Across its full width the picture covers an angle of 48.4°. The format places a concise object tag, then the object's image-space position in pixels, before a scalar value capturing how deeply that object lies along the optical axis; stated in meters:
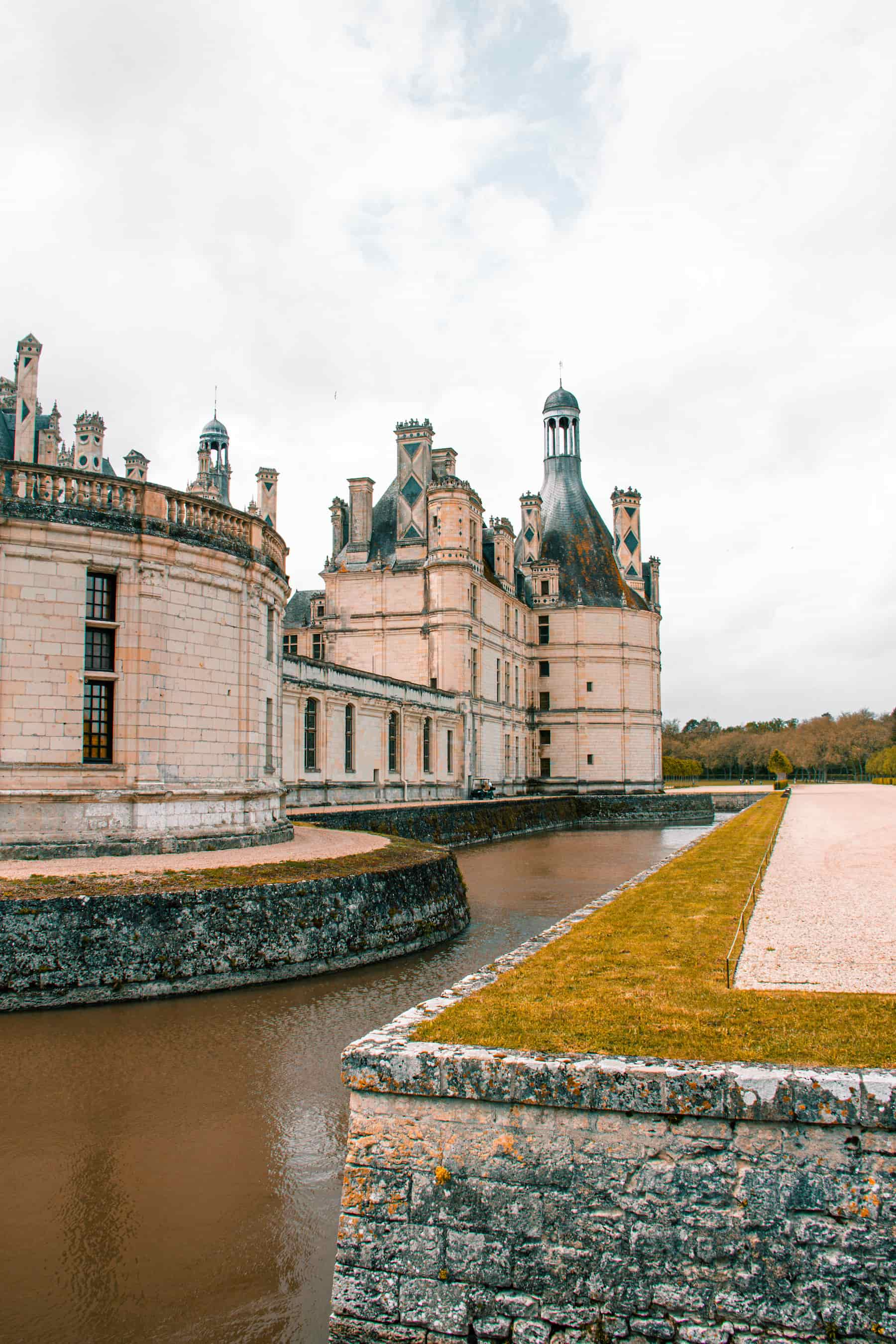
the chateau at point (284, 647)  16.19
